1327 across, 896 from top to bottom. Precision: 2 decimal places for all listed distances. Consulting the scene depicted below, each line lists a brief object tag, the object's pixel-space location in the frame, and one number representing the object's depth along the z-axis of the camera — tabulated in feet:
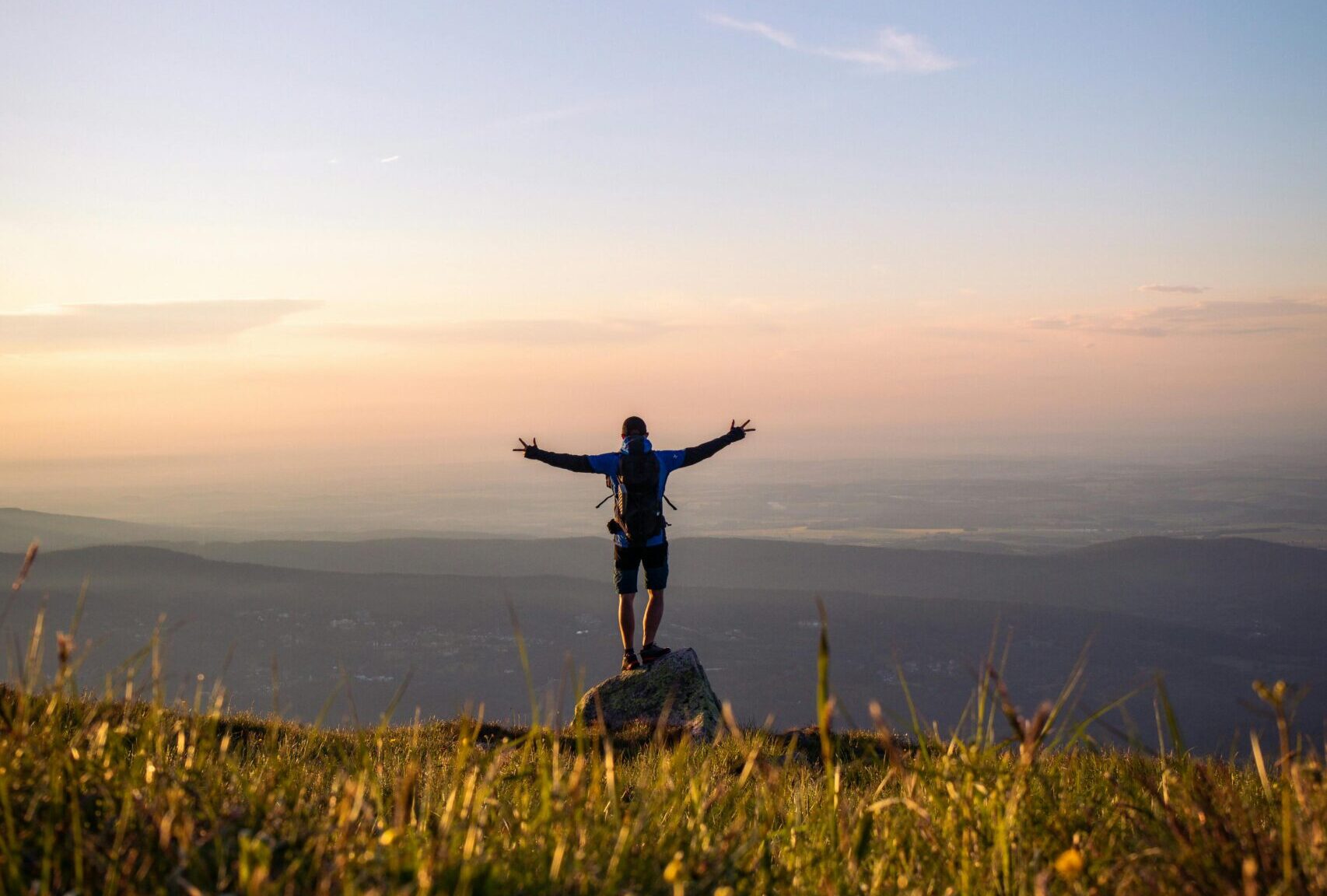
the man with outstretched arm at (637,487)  43.65
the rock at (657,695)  48.37
